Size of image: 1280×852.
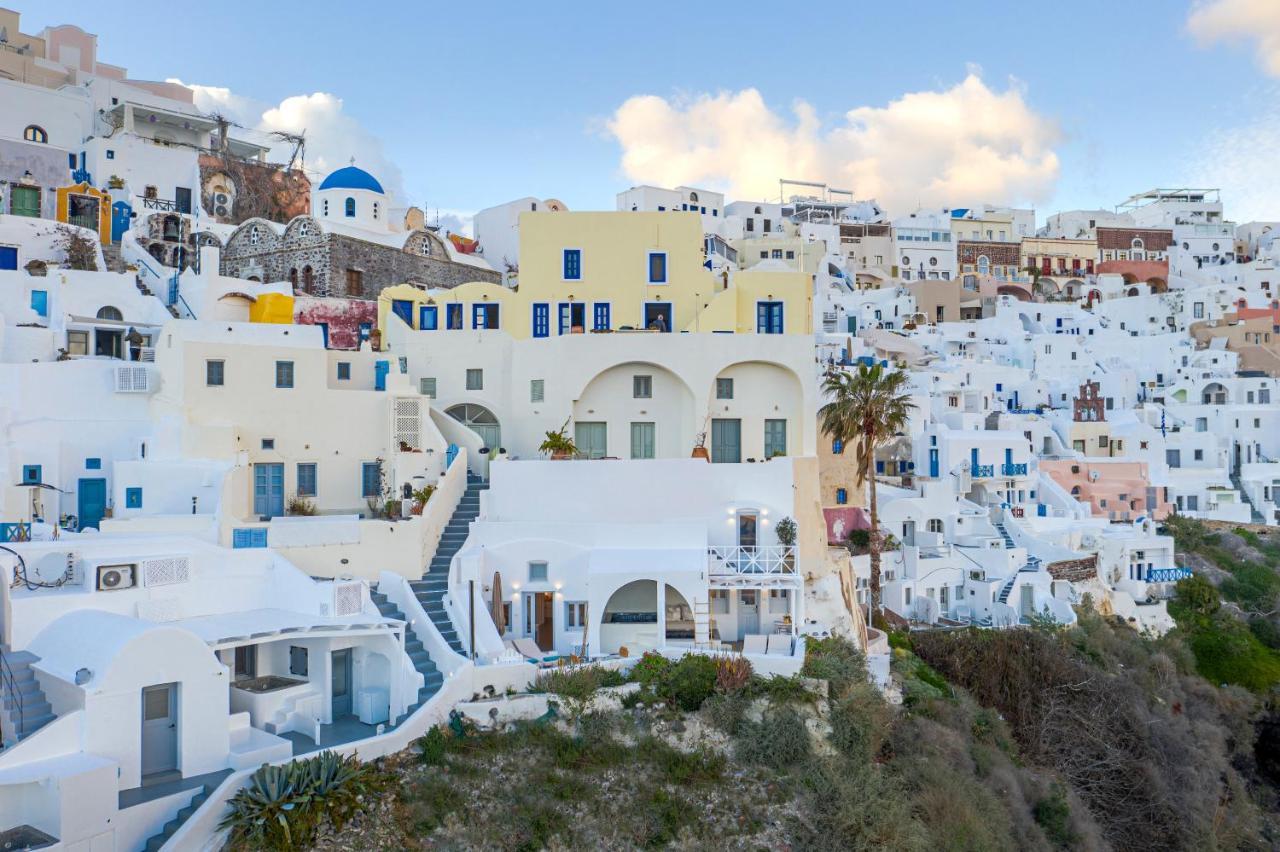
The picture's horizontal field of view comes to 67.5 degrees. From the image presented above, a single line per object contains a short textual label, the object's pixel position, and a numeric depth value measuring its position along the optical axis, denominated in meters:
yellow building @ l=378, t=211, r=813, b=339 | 28.58
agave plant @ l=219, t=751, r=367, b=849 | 13.46
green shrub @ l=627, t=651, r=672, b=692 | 18.53
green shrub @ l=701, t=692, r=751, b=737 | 17.88
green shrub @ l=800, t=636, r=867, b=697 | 19.03
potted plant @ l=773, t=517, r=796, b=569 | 22.91
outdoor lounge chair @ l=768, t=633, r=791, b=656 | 20.25
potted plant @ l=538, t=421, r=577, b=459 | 24.69
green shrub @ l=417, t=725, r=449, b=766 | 16.16
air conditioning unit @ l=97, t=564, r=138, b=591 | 16.08
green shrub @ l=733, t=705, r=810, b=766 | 17.39
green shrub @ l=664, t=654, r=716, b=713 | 18.28
